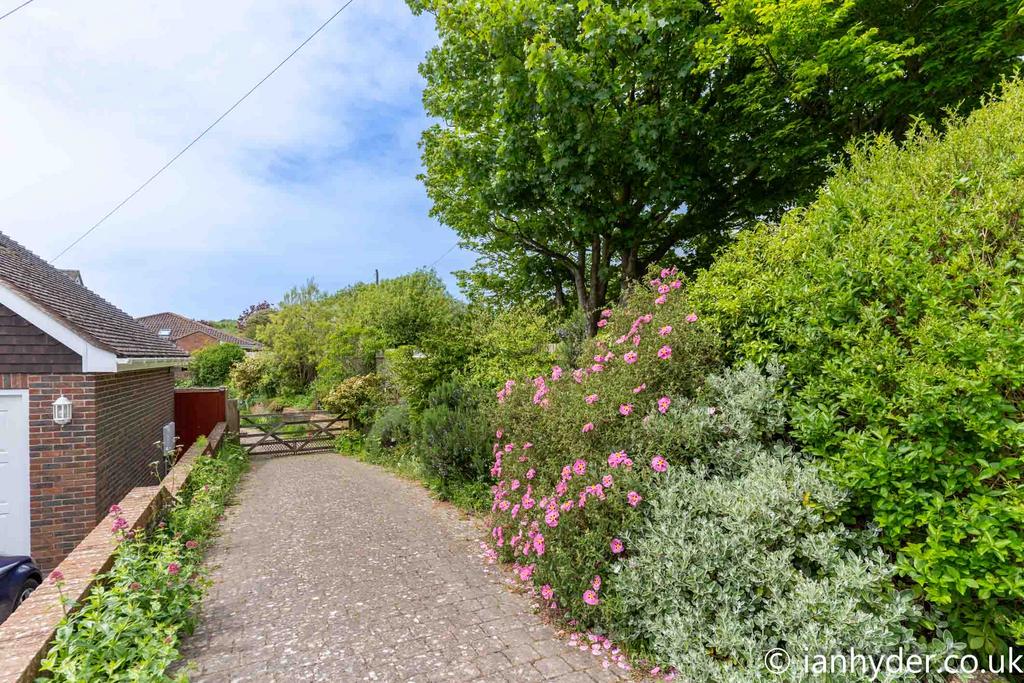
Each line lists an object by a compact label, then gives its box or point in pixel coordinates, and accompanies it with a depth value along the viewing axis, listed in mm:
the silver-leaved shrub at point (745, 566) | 2572
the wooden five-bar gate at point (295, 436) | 13117
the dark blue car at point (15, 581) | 4262
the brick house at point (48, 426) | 6047
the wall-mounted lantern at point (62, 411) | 6078
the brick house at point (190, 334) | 37812
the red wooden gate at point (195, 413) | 12094
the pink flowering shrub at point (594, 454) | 3451
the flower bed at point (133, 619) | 2643
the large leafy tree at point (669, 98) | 6113
